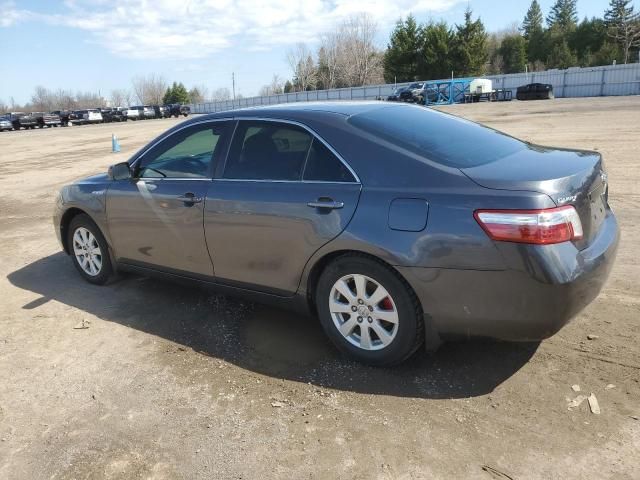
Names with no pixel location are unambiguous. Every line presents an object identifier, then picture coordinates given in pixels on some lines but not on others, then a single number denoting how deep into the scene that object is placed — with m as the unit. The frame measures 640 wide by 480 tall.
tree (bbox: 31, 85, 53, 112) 135.25
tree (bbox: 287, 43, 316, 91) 98.88
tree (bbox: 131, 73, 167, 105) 132.50
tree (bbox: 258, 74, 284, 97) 111.62
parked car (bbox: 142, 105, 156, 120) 66.88
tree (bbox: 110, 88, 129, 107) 148.38
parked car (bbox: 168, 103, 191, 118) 66.75
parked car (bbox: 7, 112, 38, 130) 55.00
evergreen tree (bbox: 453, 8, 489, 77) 70.94
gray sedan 2.93
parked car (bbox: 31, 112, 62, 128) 56.96
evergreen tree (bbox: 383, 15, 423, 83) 75.19
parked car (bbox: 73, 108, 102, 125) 61.28
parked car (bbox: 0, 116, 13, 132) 52.91
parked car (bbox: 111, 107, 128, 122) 64.06
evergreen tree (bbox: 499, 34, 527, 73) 81.31
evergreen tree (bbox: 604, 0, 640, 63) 70.88
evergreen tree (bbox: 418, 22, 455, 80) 72.31
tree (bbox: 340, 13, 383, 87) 92.81
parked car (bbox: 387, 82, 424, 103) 50.62
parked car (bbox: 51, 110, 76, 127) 60.72
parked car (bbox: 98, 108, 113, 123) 63.09
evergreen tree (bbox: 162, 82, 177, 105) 114.25
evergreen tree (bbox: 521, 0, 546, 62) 82.62
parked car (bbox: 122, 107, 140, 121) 65.64
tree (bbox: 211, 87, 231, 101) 137.73
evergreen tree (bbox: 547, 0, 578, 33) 102.53
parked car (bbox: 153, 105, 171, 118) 66.94
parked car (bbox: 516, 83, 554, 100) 49.19
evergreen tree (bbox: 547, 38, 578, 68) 74.75
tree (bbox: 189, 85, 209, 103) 128.62
